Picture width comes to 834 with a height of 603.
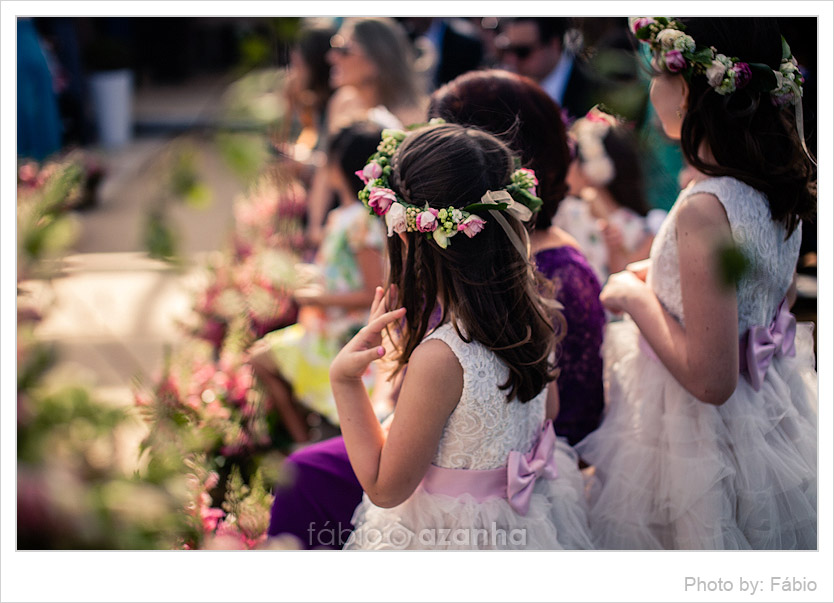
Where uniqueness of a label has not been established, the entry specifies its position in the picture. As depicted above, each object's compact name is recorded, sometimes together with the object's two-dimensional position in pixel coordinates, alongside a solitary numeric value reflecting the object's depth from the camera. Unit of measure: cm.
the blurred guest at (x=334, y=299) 287
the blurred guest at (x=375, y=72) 412
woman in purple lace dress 190
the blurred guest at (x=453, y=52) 578
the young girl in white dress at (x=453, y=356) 151
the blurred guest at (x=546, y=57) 368
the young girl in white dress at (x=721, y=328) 167
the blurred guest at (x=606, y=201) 295
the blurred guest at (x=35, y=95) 314
